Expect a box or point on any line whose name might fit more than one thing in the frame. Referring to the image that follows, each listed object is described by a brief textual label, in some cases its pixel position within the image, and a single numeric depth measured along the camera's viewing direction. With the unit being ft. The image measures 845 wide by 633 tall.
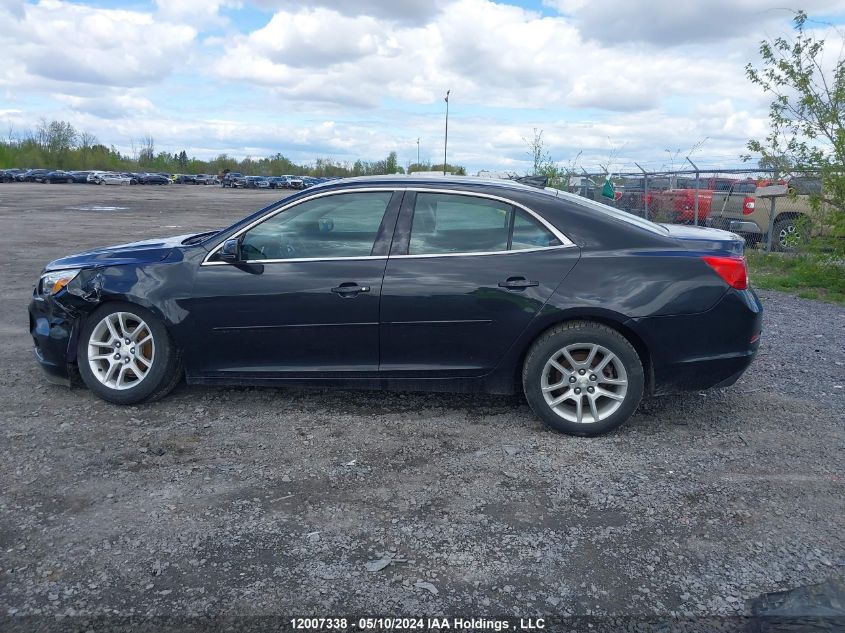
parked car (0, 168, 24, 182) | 271.92
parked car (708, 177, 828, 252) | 35.88
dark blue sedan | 15.80
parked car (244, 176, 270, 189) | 277.03
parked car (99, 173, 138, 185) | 268.62
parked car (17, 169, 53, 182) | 279.28
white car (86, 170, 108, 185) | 274.36
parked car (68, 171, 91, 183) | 286.05
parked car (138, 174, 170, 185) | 292.61
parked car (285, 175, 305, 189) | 286.27
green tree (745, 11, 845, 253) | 34.35
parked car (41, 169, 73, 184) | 275.34
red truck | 48.03
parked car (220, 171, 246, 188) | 276.00
